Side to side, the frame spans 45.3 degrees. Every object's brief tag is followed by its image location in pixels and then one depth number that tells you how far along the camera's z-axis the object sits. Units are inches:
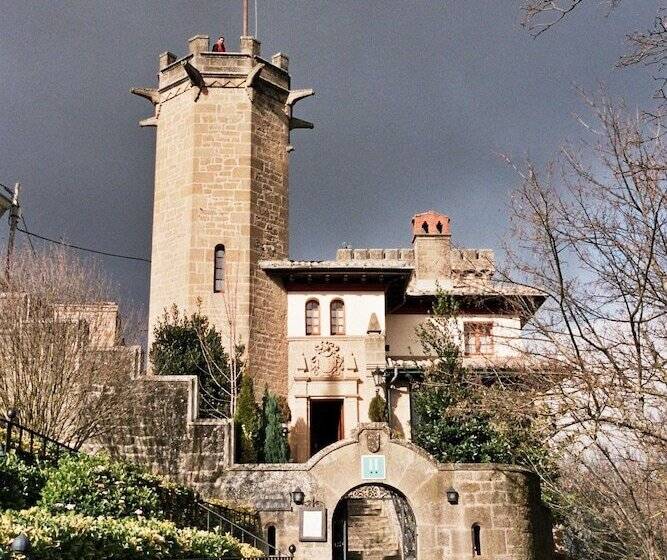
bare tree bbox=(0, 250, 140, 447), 670.5
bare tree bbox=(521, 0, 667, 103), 246.5
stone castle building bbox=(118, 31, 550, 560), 948.6
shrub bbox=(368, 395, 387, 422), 935.7
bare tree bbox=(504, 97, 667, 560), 354.3
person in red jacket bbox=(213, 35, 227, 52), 1066.1
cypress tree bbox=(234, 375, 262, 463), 811.4
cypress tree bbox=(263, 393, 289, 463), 856.9
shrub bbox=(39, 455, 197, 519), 486.9
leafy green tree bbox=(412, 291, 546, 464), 780.0
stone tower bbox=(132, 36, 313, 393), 950.4
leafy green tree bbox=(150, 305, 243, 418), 878.4
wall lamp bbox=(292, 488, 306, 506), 659.4
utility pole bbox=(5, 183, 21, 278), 1125.7
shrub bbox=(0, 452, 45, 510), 473.7
